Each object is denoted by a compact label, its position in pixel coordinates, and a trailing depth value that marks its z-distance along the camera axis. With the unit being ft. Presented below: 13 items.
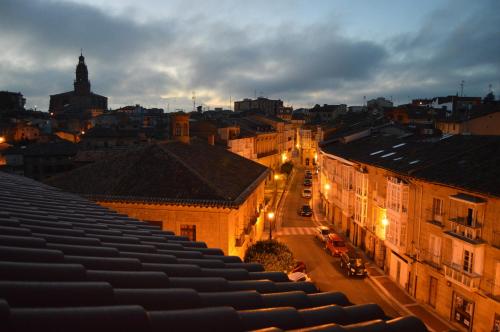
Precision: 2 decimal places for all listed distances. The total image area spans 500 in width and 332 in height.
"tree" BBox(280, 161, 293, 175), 274.98
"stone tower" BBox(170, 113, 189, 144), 117.50
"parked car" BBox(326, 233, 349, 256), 119.34
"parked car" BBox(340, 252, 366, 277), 103.96
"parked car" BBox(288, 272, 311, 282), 84.23
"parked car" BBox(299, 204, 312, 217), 171.42
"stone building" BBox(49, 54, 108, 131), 446.19
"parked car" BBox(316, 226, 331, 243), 132.05
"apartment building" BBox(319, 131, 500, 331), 71.87
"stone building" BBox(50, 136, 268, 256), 78.84
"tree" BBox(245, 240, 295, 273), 78.48
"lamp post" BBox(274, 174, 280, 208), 206.14
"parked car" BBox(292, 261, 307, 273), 96.82
